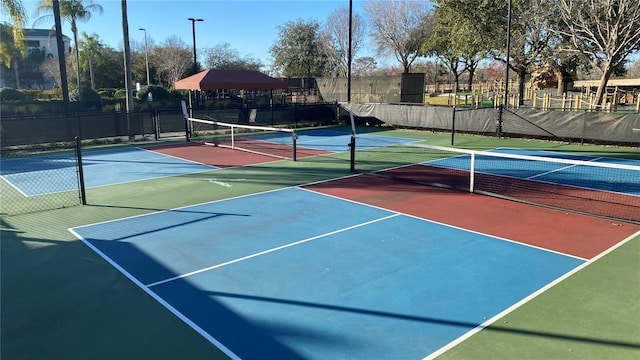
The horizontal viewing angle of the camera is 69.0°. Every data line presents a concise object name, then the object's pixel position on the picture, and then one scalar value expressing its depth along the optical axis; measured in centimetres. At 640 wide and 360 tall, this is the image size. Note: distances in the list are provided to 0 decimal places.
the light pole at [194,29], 3638
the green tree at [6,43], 3631
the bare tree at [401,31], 5600
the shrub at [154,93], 4166
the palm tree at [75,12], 4056
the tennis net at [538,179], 1073
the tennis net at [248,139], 1951
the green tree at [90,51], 5344
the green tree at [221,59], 6681
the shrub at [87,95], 3746
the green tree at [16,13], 2595
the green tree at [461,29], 3391
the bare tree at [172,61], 6419
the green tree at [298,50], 5716
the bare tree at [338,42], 5997
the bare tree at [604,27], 2489
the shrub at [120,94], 4431
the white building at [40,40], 10231
